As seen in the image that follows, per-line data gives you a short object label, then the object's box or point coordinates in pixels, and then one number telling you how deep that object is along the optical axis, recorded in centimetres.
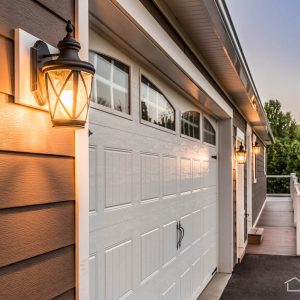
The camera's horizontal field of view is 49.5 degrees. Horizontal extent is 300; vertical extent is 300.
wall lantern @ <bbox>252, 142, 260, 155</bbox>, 833
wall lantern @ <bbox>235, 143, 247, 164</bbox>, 519
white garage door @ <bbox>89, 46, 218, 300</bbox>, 187
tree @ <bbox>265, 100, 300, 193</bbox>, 1743
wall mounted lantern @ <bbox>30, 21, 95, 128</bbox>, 106
